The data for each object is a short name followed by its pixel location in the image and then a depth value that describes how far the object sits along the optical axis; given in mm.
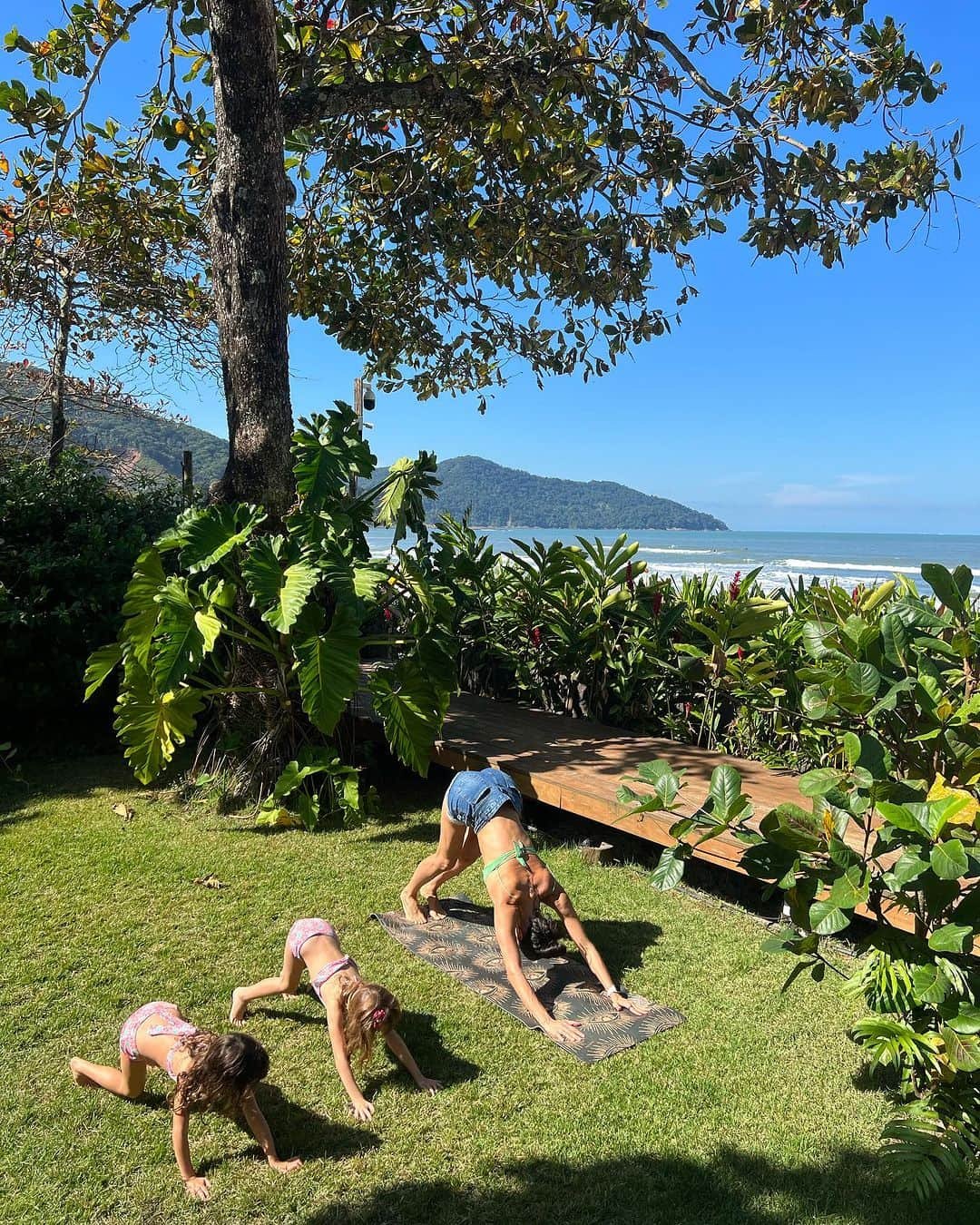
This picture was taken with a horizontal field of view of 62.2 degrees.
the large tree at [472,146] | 5309
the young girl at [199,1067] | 2270
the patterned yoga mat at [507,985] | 2992
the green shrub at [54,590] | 6039
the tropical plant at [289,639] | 4523
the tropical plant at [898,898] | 1851
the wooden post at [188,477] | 7967
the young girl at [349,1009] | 2592
